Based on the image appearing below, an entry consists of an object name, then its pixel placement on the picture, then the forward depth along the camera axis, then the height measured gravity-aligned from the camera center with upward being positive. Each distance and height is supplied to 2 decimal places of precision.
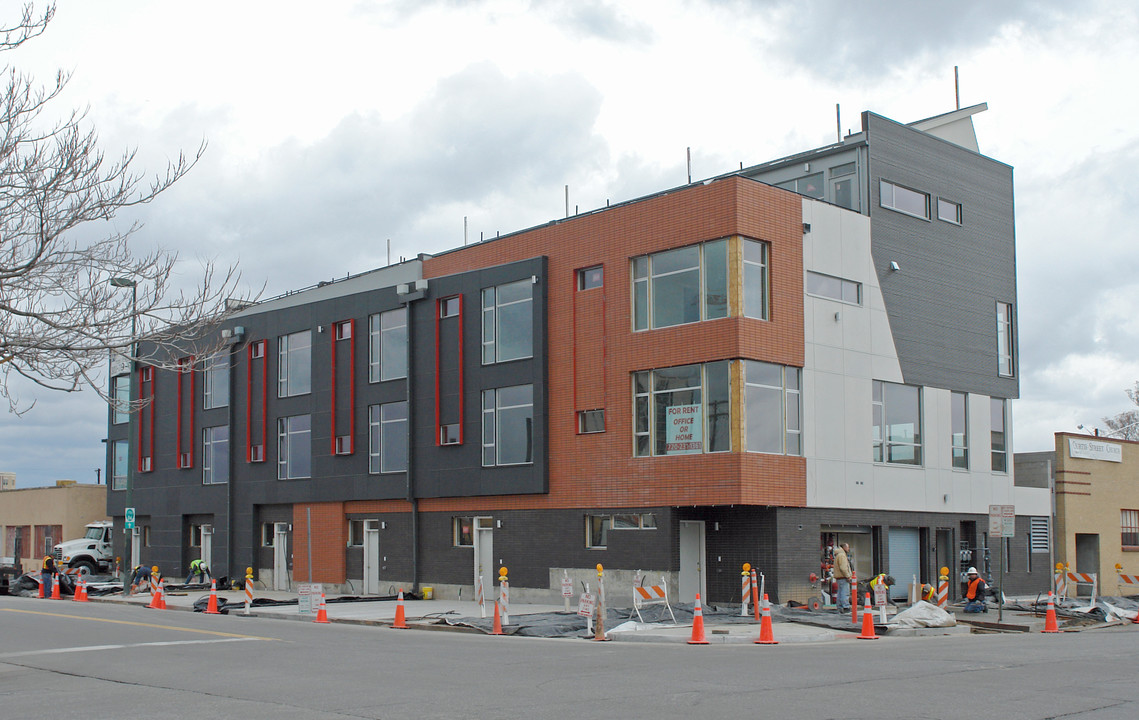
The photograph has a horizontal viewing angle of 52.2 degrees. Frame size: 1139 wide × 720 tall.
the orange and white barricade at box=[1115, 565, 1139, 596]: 38.38 -4.73
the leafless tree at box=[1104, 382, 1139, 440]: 72.94 +1.31
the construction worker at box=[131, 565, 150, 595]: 39.69 -4.43
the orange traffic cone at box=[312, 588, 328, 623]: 27.77 -3.94
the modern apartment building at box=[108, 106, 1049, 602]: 29.28 +1.62
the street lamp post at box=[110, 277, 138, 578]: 38.38 -0.70
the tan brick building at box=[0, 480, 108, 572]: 60.72 -3.43
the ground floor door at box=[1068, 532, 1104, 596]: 39.75 -3.70
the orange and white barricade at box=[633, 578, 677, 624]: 23.38 -2.97
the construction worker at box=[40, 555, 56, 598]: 41.72 -4.47
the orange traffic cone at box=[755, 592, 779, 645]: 21.08 -3.36
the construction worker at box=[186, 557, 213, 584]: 40.62 -4.37
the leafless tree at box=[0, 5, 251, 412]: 14.81 +2.40
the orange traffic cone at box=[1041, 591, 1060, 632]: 24.31 -3.66
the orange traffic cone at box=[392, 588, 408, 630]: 26.11 -3.79
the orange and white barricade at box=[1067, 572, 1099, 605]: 30.19 -3.59
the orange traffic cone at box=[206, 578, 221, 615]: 31.75 -4.27
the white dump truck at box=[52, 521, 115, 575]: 51.59 -4.50
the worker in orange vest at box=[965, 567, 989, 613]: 28.12 -3.67
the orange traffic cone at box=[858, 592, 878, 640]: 22.14 -3.44
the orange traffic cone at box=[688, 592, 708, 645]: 20.88 -3.34
